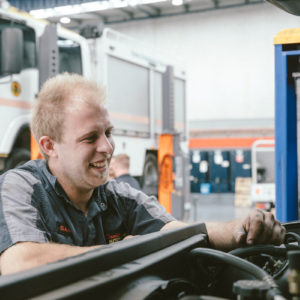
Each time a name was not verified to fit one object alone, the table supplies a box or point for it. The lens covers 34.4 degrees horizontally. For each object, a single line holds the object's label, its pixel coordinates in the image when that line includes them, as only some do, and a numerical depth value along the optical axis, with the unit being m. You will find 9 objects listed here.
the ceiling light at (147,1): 14.27
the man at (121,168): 5.21
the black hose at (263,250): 1.21
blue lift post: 2.41
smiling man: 1.31
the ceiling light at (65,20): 15.23
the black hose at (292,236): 1.37
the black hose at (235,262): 0.89
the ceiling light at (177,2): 14.66
